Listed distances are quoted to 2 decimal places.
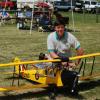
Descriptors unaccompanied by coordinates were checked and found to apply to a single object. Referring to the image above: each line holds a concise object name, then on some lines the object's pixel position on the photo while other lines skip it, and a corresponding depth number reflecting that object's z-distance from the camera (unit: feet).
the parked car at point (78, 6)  158.07
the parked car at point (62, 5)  161.26
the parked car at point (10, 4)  138.78
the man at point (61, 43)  25.50
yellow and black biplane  23.56
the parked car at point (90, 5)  155.18
